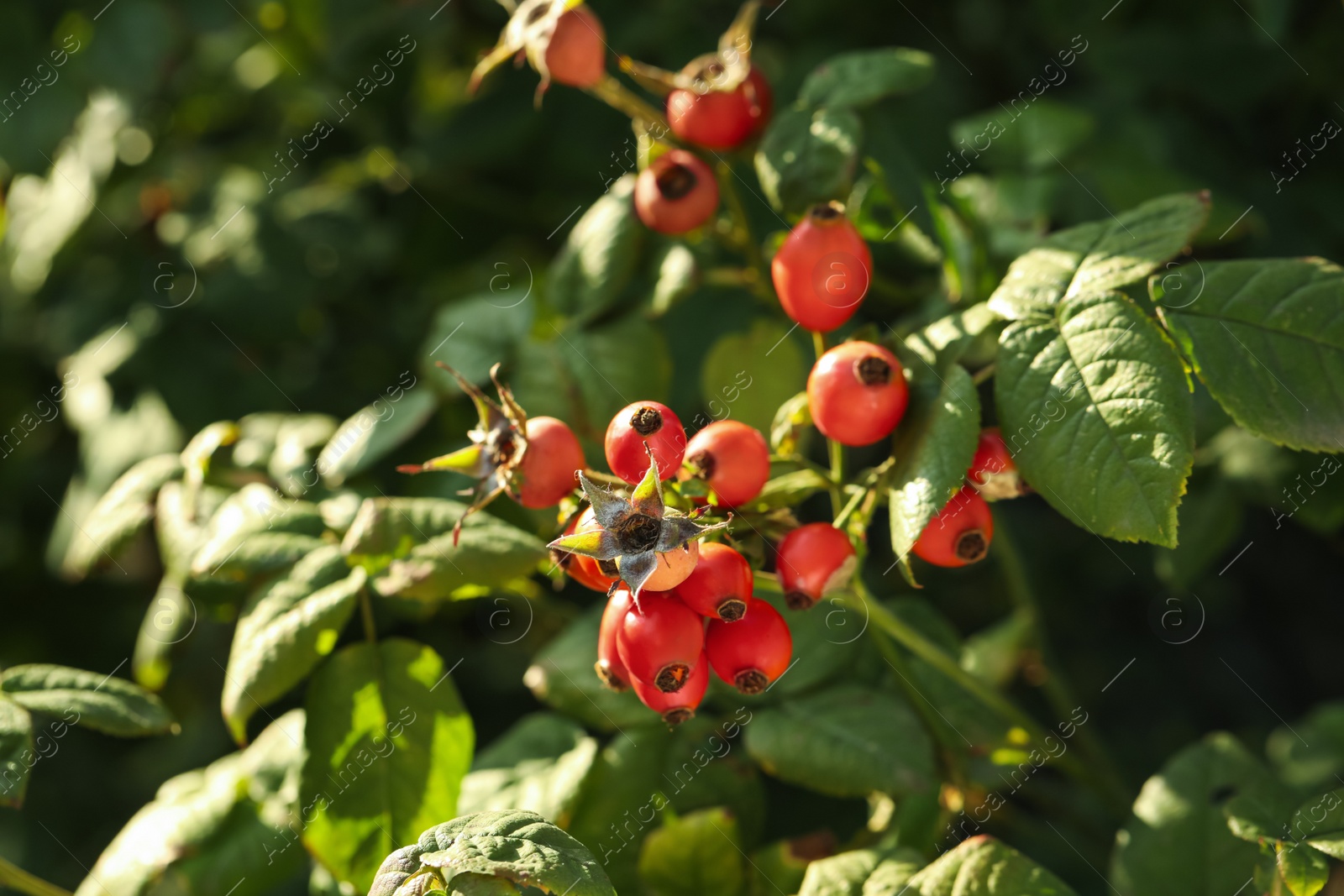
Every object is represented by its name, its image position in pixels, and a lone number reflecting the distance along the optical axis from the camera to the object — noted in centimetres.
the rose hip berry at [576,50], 79
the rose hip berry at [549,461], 76
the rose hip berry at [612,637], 75
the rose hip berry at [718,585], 74
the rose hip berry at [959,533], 75
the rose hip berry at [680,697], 75
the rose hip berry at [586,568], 74
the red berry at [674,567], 73
